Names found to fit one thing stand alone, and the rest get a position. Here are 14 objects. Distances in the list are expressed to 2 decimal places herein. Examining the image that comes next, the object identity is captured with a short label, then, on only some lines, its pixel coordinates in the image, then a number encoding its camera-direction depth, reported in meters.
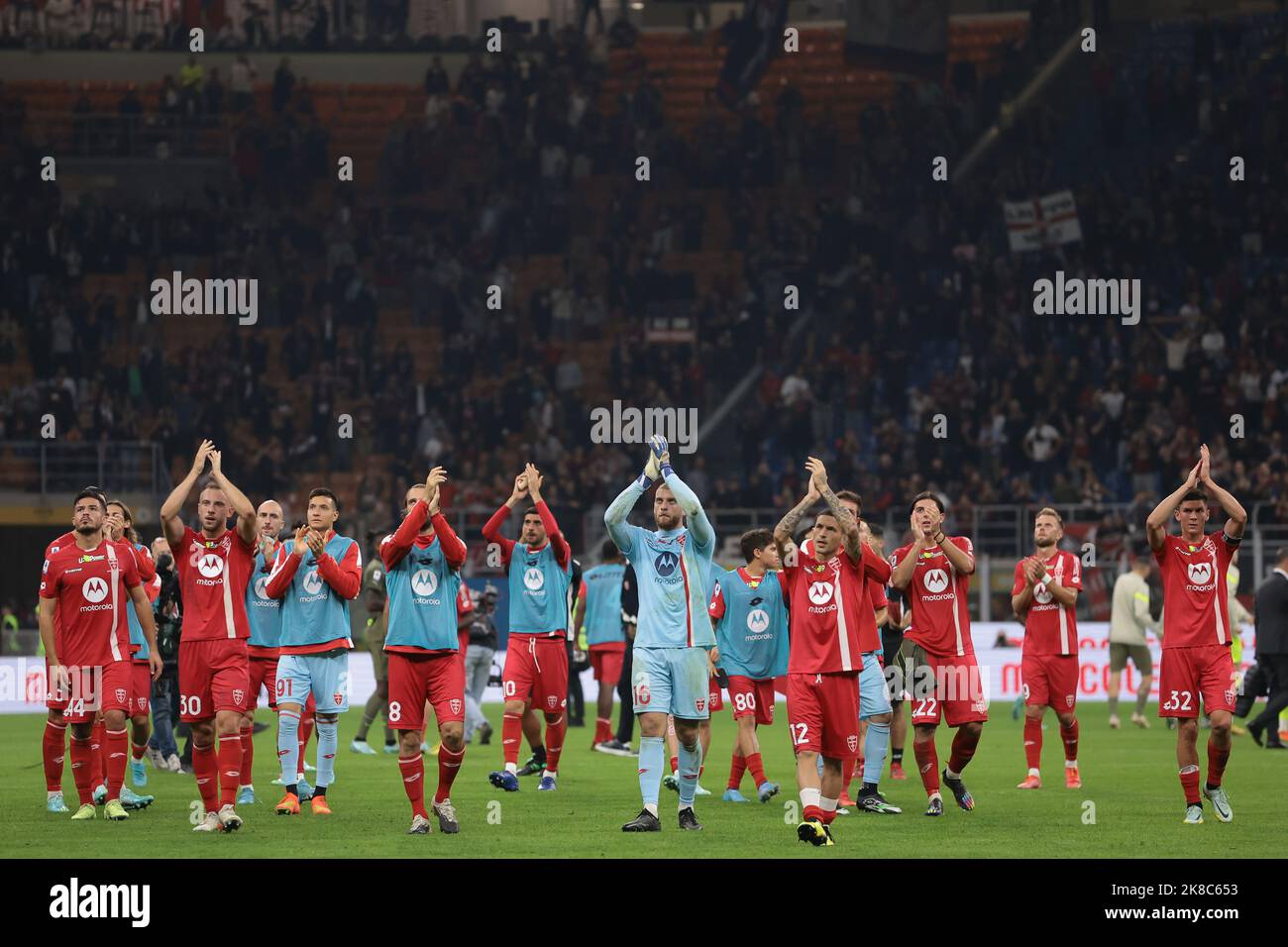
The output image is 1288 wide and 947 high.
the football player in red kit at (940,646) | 13.70
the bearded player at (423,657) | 12.59
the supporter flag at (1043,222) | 36.66
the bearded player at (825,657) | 11.83
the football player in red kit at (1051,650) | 15.98
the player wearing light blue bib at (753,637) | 14.98
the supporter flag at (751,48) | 40.53
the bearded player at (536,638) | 15.81
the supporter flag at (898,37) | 40.62
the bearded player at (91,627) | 13.19
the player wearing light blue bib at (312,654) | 14.08
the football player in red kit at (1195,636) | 13.42
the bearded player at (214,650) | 12.77
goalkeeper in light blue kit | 12.77
